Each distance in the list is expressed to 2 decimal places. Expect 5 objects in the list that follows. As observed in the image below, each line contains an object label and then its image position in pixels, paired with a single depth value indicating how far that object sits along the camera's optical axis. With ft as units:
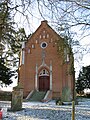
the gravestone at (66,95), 37.52
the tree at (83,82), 78.27
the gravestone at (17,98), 26.77
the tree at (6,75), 64.21
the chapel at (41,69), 54.73
